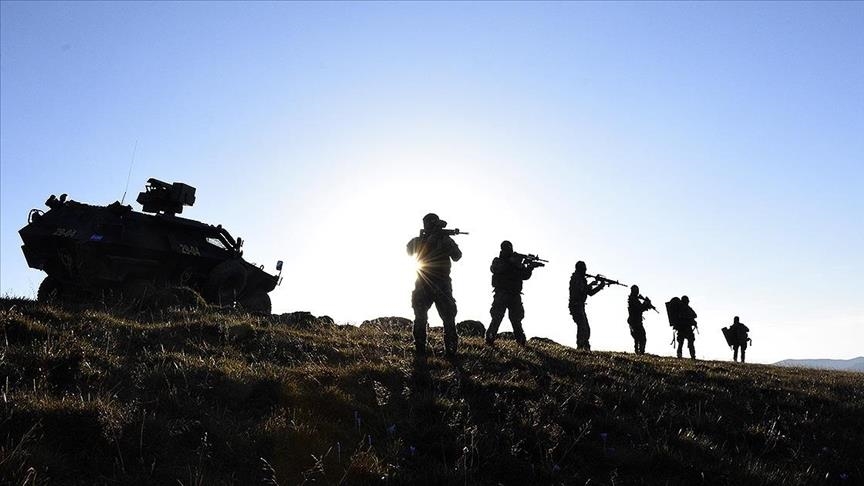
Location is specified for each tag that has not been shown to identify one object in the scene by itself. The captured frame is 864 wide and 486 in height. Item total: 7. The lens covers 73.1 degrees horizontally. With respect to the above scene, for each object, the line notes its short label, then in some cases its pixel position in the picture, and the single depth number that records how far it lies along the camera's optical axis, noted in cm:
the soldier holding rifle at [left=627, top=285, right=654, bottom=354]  1961
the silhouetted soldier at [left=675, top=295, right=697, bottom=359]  2047
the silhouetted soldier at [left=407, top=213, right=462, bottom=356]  885
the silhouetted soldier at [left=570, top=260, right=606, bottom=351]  1559
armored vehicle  1255
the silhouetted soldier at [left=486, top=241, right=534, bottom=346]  1212
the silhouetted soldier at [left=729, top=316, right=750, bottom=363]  2602
